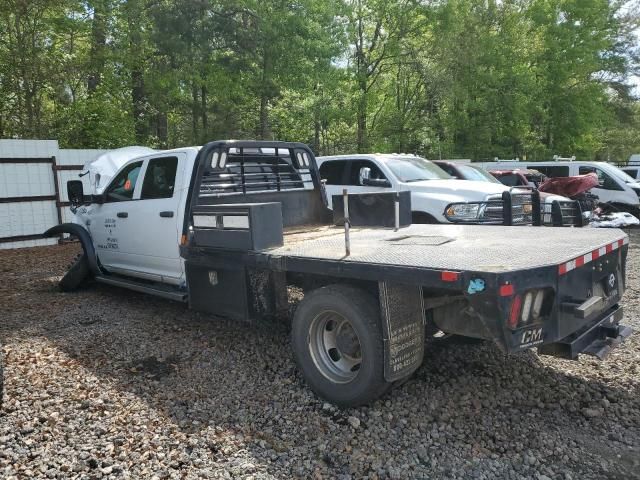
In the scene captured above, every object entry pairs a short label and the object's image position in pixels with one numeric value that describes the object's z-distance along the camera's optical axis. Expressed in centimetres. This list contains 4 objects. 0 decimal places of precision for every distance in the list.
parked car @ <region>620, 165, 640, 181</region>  1933
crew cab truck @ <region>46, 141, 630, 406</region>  308
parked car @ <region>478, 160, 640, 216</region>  1432
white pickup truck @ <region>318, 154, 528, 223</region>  788
